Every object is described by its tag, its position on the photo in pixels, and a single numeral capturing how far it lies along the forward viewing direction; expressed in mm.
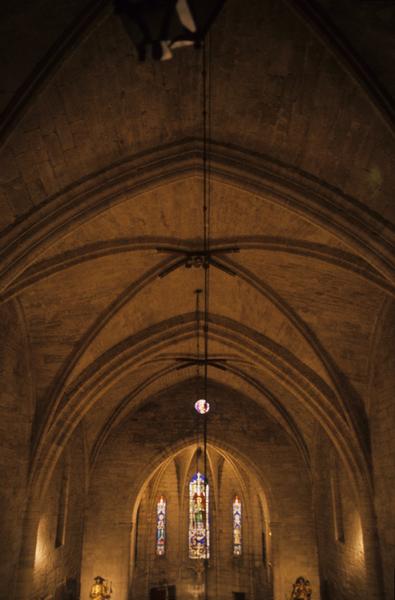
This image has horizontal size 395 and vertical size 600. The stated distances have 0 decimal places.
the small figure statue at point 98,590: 16328
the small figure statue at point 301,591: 15773
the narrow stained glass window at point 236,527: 24516
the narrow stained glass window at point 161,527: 24250
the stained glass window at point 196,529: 24531
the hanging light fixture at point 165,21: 3846
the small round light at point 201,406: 19859
